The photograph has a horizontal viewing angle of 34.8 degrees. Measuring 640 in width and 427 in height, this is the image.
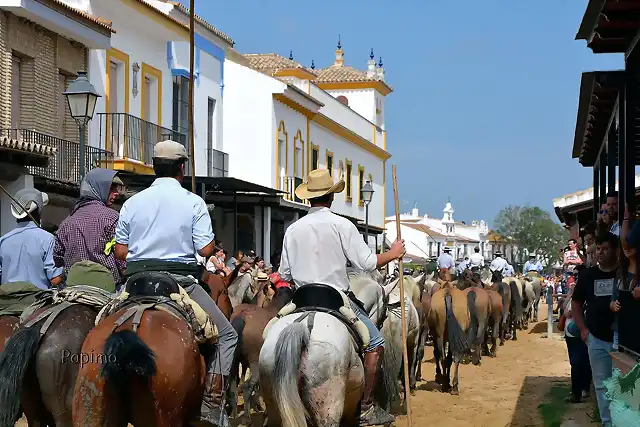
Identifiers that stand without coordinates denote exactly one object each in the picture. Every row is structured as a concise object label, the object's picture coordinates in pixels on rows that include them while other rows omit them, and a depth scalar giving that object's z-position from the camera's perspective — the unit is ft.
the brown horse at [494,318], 69.00
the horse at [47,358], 22.13
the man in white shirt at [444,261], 74.95
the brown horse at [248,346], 37.06
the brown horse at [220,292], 34.42
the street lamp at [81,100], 43.21
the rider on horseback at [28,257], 28.50
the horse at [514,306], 84.38
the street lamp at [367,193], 93.35
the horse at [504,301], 78.55
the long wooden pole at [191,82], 39.77
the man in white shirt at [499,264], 101.30
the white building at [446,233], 343.46
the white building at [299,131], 113.60
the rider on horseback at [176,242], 22.39
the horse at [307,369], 22.26
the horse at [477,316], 56.29
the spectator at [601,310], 30.12
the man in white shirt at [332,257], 24.76
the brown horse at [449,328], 50.34
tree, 326.24
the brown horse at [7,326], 26.30
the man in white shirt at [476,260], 106.31
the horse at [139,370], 19.39
